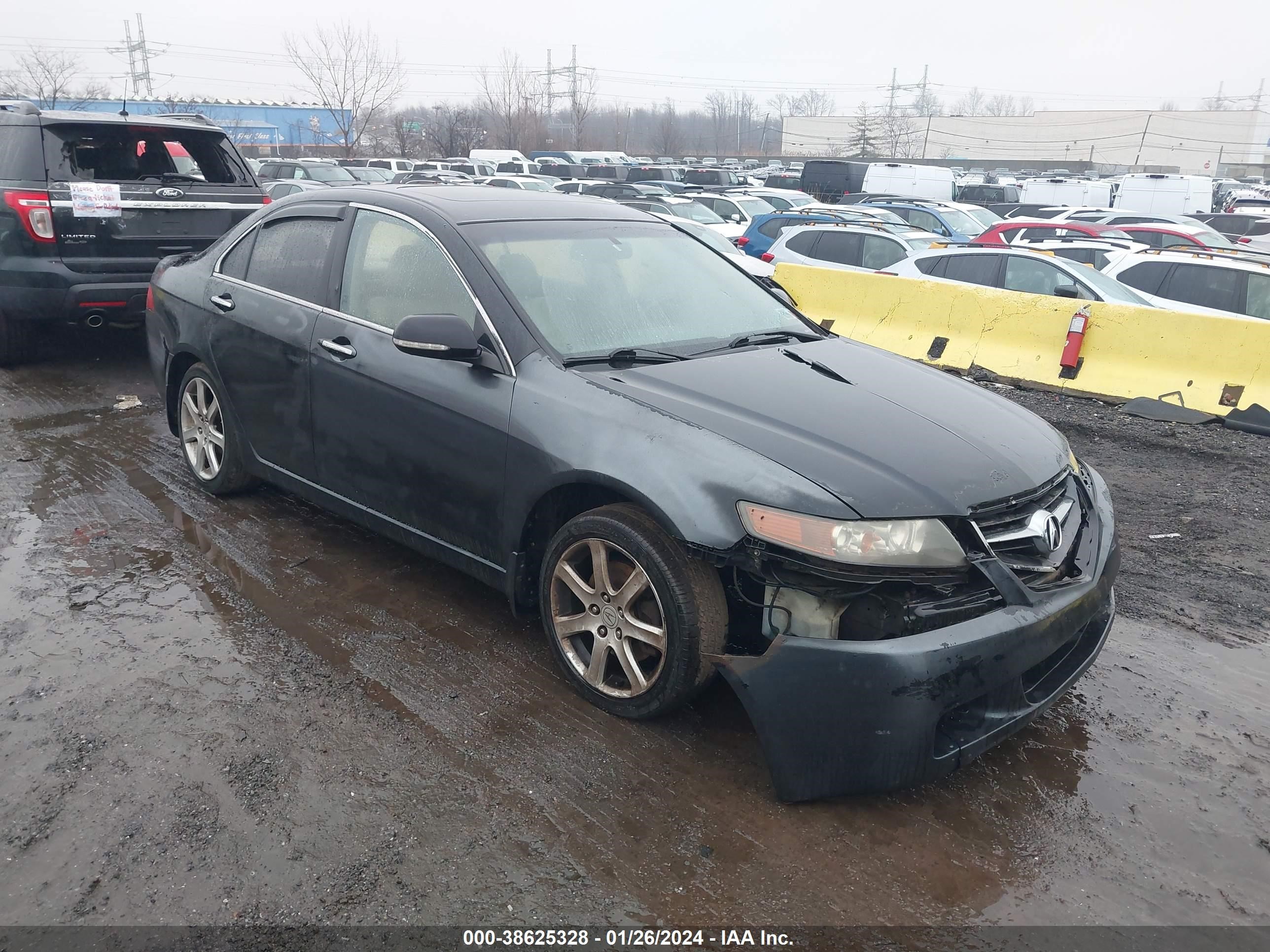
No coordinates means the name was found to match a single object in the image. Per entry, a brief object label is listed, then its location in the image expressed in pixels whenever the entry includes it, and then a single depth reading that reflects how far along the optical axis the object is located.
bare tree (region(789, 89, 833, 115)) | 133.75
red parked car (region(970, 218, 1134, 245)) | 14.87
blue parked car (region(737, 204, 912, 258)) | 14.51
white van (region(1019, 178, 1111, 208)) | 31.41
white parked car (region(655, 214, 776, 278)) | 11.22
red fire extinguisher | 8.25
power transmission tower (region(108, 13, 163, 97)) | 73.62
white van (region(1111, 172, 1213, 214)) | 29.14
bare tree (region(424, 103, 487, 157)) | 48.66
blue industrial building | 60.69
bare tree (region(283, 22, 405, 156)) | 44.66
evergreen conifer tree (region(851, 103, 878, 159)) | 80.06
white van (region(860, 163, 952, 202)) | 31.02
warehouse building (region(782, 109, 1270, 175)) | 82.75
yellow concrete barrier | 7.55
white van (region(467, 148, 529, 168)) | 38.25
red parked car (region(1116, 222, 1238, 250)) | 15.51
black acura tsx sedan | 2.77
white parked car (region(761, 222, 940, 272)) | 12.04
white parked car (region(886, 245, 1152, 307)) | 9.30
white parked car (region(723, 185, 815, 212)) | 23.58
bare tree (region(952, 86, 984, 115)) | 139.88
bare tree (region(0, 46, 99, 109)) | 42.46
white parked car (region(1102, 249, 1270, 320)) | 9.24
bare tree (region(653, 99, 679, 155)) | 77.00
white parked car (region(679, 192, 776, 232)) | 21.02
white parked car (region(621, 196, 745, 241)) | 18.55
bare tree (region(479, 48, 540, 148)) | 60.47
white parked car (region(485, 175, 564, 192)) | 22.76
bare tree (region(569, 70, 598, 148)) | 65.31
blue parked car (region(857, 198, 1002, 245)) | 18.48
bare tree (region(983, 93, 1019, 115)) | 140.16
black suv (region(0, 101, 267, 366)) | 7.11
